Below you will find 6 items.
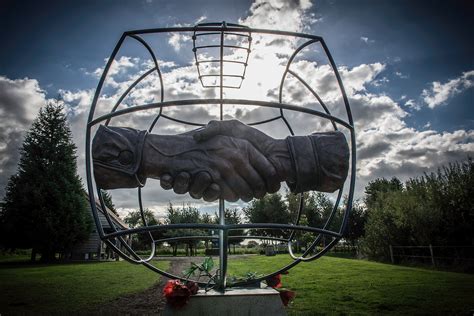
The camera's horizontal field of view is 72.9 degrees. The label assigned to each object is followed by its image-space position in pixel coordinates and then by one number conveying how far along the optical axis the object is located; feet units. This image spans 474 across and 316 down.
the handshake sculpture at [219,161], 6.06
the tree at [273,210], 117.70
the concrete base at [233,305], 6.15
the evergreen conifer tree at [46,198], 65.00
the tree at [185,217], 74.22
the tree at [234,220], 82.26
